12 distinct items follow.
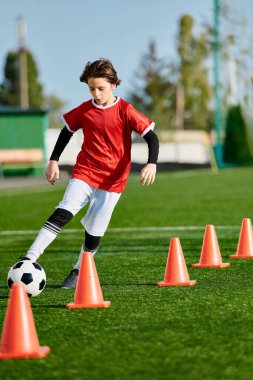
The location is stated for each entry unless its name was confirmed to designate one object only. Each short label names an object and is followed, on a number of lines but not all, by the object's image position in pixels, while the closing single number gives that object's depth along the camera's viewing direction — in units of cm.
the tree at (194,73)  12411
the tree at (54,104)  13375
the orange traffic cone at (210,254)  1131
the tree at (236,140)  5666
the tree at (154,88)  12709
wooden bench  5493
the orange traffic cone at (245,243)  1214
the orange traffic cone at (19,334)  624
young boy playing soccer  945
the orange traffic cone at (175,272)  966
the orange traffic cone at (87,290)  825
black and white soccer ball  895
